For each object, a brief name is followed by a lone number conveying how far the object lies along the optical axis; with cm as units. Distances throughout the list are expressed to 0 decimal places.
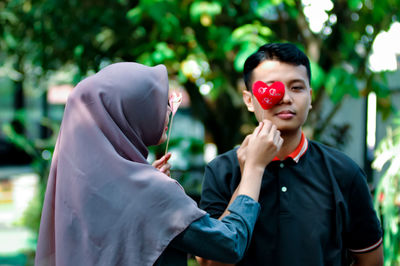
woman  146
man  168
